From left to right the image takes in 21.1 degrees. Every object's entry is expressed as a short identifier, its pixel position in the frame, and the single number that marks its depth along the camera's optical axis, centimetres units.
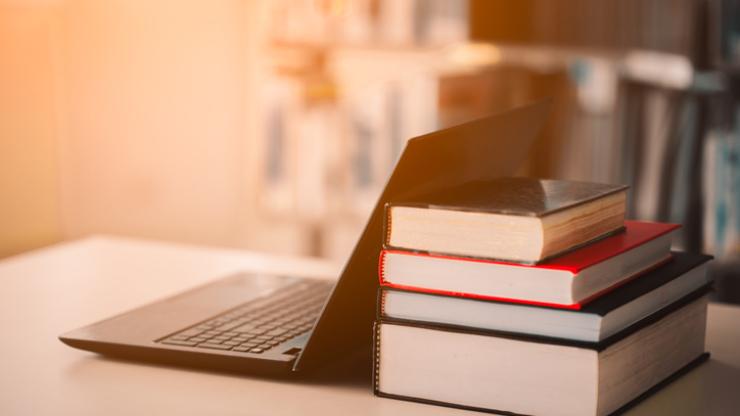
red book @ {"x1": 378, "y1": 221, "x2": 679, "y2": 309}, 159
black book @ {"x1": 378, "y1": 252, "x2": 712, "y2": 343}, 160
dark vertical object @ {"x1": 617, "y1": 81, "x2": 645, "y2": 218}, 456
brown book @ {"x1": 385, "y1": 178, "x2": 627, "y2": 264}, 160
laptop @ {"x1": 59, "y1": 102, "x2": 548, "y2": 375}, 168
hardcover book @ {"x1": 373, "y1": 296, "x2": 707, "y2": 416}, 161
